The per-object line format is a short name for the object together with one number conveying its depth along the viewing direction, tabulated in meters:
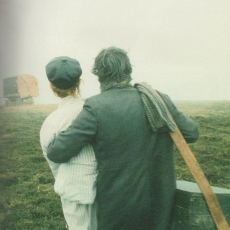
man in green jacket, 1.86
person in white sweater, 1.97
